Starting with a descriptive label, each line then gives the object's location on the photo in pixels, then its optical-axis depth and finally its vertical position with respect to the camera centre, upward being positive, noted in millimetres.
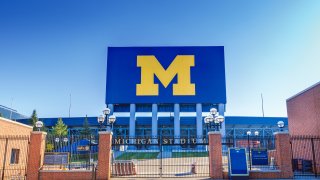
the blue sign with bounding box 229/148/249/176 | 14311 -1727
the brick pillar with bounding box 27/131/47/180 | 14477 -1328
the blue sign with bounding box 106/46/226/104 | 36731 +7708
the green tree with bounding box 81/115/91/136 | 44196 +544
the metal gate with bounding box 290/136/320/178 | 16563 -1873
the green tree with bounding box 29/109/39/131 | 50498 +2408
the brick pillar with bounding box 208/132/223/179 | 14666 -1407
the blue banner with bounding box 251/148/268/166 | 16812 -1697
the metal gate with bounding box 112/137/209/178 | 16445 -2754
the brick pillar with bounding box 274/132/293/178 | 14666 -1534
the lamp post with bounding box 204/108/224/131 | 15733 +670
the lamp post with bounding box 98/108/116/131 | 15579 +735
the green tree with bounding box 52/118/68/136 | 43110 +202
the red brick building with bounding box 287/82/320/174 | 17014 +495
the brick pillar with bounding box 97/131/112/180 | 14441 -1418
